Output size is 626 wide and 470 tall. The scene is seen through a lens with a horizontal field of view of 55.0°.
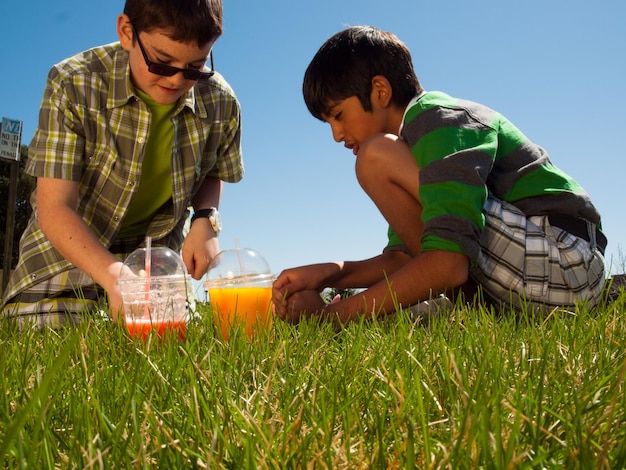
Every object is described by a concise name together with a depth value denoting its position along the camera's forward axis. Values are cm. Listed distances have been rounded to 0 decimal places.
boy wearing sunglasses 237
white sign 908
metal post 962
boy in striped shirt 201
